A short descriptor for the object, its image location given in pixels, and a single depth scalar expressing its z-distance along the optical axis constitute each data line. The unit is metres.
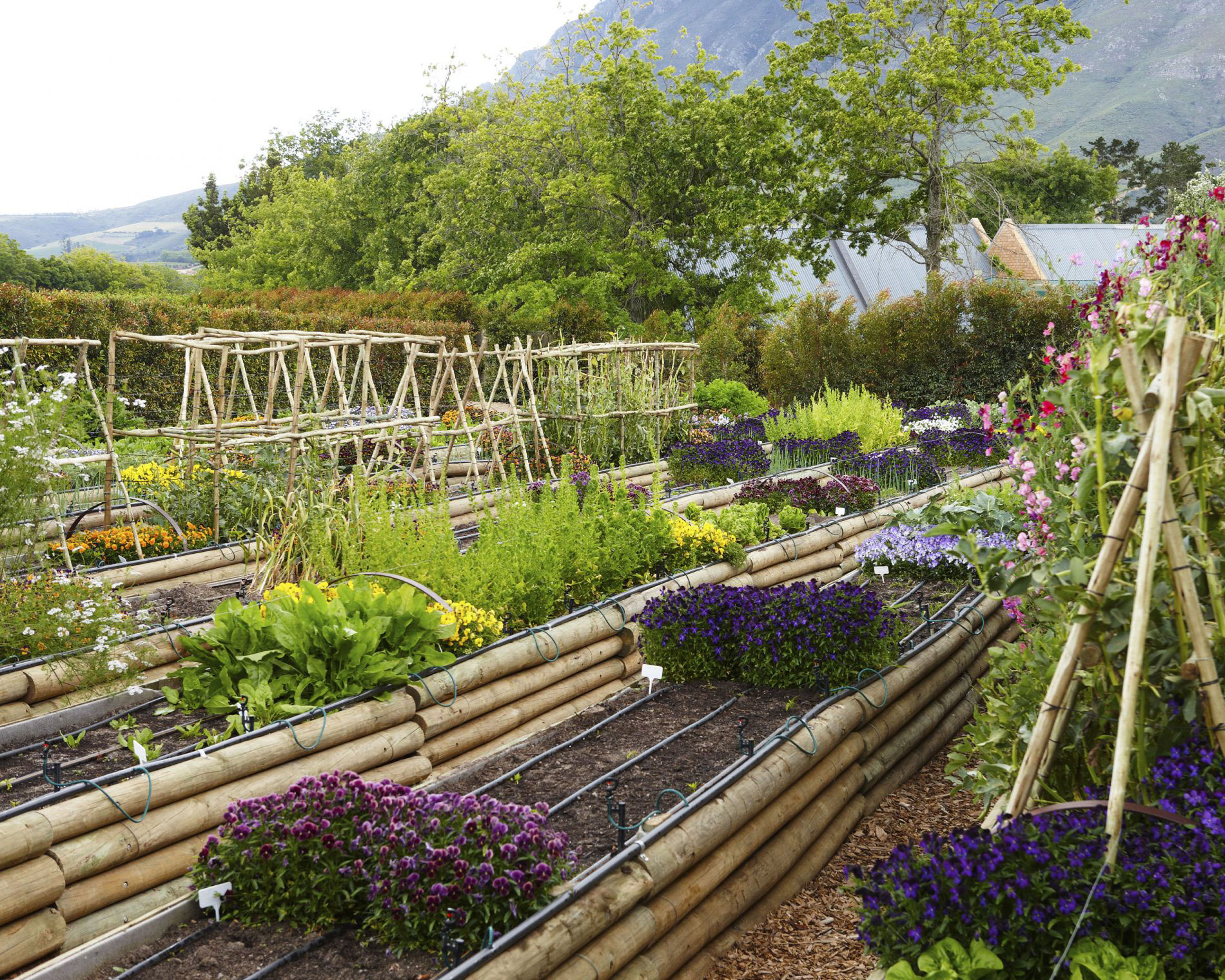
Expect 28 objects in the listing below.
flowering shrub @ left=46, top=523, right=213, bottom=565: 6.28
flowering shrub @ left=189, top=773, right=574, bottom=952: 2.72
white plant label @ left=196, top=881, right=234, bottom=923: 2.90
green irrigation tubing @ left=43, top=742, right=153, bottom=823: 3.22
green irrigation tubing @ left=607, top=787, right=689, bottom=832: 3.35
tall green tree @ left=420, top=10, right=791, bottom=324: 20.89
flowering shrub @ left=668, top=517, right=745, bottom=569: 6.49
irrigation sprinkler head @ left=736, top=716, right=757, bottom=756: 3.89
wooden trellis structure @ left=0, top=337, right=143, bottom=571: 5.43
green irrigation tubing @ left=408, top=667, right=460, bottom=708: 4.33
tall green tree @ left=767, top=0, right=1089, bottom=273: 19.00
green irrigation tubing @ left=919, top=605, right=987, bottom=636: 5.58
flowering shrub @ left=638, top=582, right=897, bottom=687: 4.61
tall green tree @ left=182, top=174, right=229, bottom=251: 48.78
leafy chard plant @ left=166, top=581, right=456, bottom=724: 4.15
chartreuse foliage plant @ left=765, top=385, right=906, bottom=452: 11.31
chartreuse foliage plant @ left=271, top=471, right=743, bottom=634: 5.14
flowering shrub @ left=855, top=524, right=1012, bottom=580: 6.39
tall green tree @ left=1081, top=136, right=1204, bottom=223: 49.31
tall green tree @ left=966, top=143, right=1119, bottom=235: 41.88
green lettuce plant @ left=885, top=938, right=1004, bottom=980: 2.20
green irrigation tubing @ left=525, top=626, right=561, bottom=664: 4.90
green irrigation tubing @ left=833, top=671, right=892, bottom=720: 4.53
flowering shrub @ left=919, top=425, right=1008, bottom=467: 10.85
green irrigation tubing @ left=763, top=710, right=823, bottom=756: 3.98
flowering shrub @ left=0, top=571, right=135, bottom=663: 4.37
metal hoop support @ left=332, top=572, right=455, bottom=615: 4.67
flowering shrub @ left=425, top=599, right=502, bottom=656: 4.69
